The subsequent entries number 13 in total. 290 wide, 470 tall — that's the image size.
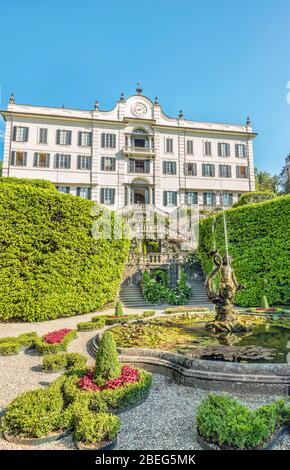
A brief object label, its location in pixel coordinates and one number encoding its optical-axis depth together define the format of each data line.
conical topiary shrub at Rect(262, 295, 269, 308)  15.74
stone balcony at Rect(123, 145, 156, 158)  32.94
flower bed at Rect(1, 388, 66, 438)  4.53
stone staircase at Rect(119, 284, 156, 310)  20.23
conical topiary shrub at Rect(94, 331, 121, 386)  6.16
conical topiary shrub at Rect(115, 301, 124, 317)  14.88
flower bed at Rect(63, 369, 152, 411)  5.41
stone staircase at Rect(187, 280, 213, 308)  20.48
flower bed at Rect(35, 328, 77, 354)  9.52
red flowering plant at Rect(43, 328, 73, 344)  10.19
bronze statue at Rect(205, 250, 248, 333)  9.65
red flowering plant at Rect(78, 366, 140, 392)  5.87
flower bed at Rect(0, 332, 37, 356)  9.55
